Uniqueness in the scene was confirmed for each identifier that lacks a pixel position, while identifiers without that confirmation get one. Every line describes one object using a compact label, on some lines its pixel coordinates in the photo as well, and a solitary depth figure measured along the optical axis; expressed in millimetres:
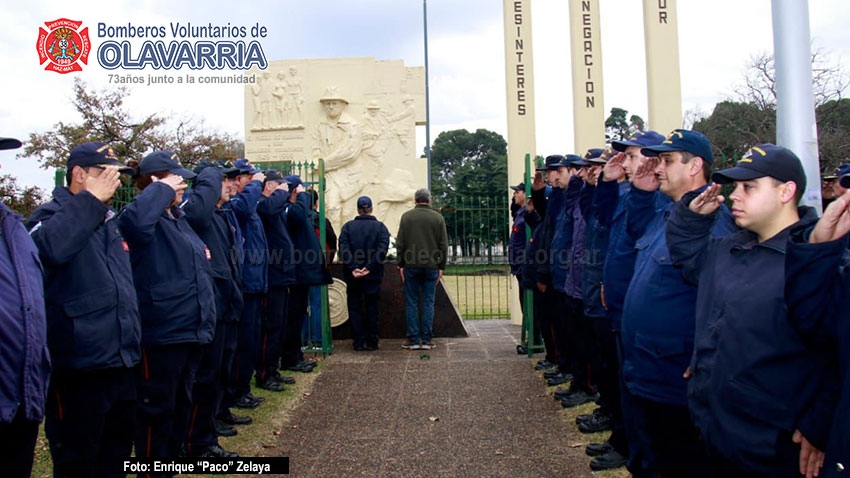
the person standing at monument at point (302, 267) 7250
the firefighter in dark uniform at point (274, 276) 6242
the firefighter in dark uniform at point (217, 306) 4180
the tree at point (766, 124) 15195
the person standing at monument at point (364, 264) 8492
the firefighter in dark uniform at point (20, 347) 2441
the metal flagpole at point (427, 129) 12617
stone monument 12320
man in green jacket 8477
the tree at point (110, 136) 16031
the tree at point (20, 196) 11687
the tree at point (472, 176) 10609
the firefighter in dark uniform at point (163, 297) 3445
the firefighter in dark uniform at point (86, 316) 2863
